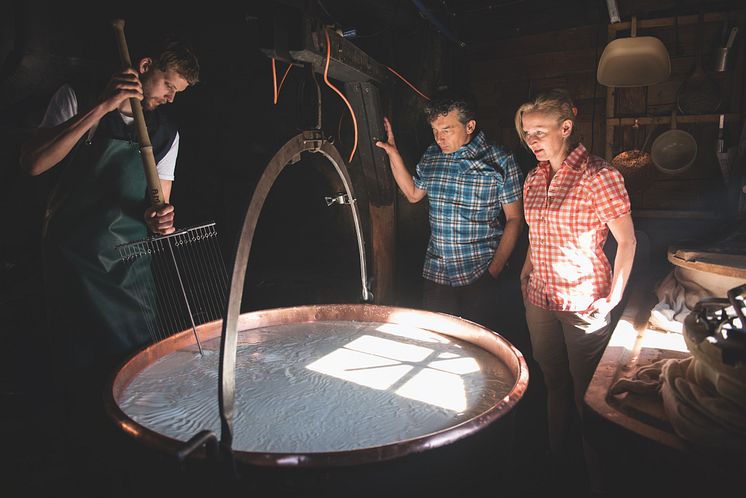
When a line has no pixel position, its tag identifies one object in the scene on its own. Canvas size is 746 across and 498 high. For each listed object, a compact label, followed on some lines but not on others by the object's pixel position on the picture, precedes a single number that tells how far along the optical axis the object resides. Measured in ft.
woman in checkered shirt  7.62
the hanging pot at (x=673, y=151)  10.82
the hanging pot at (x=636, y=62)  10.26
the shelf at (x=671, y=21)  10.24
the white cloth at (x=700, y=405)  3.91
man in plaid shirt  10.12
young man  7.50
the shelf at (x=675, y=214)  10.95
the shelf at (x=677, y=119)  10.43
